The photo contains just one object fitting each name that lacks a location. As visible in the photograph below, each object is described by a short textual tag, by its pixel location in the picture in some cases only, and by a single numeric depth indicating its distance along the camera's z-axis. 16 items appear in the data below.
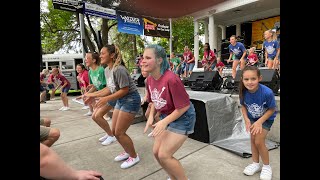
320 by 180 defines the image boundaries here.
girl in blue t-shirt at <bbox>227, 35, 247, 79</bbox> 8.05
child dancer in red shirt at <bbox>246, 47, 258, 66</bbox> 8.41
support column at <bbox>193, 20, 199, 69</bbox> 17.75
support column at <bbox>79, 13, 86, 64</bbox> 11.76
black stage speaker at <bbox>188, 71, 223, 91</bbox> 7.11
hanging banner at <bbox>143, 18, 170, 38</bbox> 16.63
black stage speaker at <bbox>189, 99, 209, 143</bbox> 4.36
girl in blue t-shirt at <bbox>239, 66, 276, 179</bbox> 2.85
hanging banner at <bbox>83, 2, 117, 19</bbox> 11.19
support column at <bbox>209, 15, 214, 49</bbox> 16.67
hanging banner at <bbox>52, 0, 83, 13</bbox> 10.14
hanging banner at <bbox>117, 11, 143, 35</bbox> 14.74
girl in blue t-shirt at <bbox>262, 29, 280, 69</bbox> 7.07
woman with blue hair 2.33
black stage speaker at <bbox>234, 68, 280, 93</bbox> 5.31
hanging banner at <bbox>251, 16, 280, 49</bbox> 17.29
